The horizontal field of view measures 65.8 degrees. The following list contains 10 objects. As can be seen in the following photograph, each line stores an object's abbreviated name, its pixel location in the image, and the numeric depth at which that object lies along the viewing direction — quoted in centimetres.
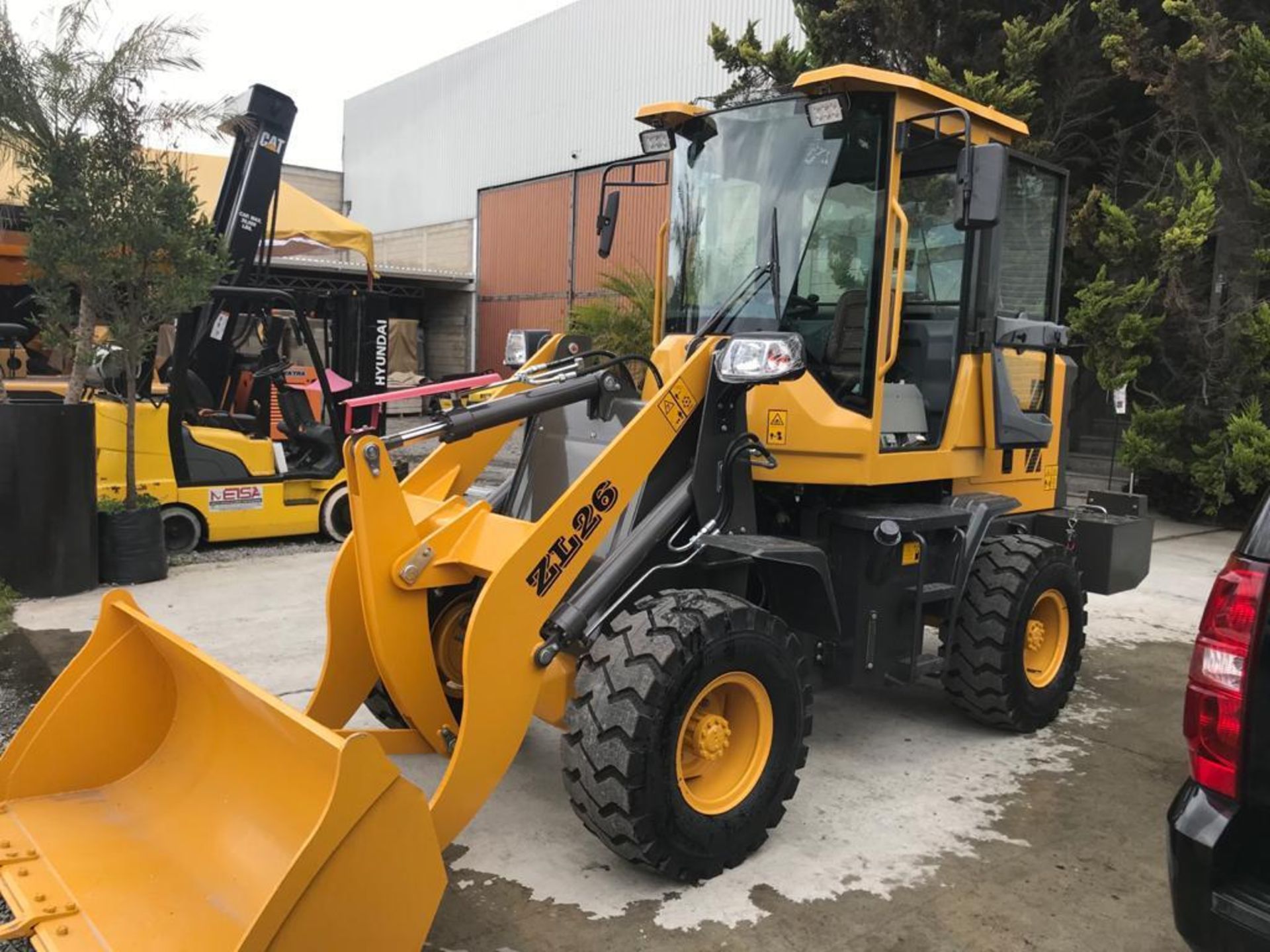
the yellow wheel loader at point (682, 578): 269
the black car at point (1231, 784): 193
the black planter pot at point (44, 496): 638
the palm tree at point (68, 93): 696
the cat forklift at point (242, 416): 760
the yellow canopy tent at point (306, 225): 1314
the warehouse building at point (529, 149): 1928
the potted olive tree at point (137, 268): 677
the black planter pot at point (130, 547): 685
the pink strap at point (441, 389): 459
